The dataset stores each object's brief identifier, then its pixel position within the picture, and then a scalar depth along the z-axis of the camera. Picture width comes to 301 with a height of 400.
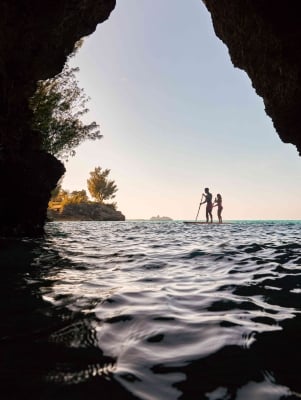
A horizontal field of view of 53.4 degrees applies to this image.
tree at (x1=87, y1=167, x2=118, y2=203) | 63.28
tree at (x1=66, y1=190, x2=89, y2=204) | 50.41
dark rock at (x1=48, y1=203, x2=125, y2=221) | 46.53
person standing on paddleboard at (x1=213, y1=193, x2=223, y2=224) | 31.23
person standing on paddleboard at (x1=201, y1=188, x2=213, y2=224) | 29.42
